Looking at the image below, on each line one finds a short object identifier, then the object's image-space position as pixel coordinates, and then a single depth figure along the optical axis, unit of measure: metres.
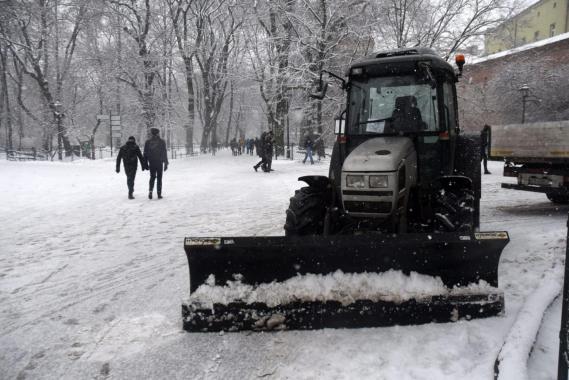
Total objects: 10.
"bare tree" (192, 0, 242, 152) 33.37
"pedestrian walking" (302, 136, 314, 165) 24.24
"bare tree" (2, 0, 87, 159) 27.72
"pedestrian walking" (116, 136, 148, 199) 11.79
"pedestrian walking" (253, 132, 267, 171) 19.31
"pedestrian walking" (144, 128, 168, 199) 11.51
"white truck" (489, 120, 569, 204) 8.28
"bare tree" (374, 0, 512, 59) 23.86
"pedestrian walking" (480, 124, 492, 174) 10.35
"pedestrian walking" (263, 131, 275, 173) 19.38
